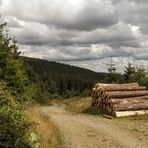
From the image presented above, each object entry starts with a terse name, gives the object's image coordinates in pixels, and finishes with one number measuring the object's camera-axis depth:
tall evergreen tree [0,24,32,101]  16.28
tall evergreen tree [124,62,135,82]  38.99
